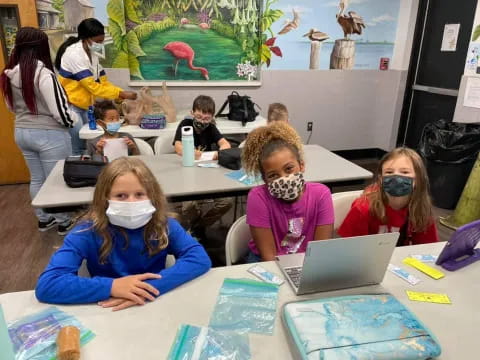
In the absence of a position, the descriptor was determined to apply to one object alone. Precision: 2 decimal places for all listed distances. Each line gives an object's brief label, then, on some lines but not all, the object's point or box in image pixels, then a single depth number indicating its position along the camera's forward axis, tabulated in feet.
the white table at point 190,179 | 5.88
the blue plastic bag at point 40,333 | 2.78
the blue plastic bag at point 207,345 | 2.80
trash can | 10.85
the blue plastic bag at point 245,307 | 3.14
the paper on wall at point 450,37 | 12.56
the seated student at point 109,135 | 7.61
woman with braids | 7.59
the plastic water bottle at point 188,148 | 7.14
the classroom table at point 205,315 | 2.88
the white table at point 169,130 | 9.81
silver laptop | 3.18
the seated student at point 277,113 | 9.20
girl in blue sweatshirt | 3.50
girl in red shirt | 4.94
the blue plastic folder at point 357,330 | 2.67
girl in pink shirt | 4.74
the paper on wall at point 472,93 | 11.41
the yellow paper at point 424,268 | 3.95
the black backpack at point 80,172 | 6.15
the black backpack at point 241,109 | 11.56
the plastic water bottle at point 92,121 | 10.05
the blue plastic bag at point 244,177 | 6.62
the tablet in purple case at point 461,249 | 3.93
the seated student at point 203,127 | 8.81
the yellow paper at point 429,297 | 3.54
